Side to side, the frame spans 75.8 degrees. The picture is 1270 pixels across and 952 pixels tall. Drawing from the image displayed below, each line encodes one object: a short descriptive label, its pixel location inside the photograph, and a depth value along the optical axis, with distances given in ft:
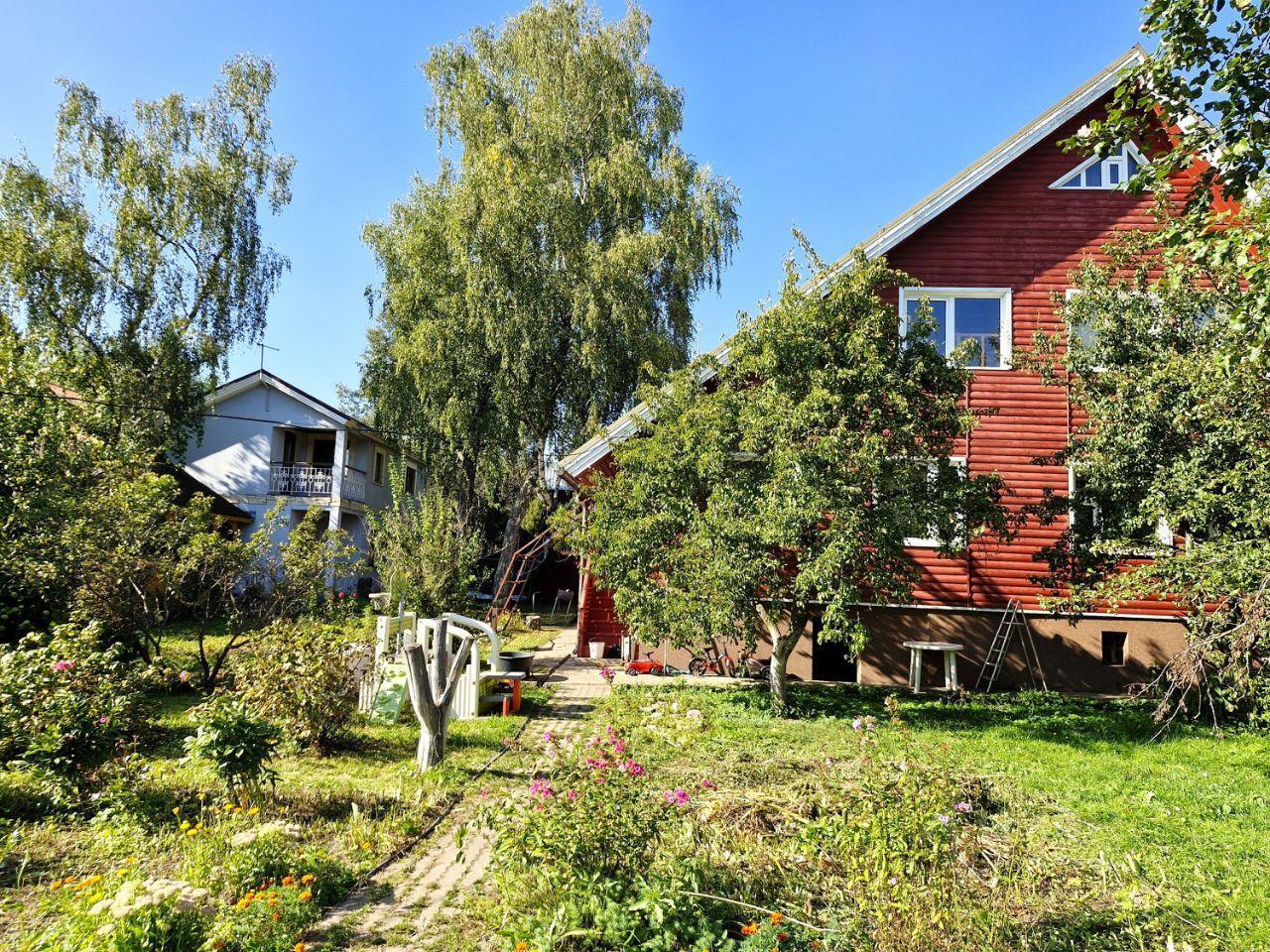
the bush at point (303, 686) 26.18
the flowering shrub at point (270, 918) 13.16
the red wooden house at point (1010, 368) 43.62
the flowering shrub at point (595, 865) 13.39
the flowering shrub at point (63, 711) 20.44
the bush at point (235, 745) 19.75
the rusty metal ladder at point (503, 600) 53.57
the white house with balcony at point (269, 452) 88.99
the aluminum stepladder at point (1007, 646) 42.93
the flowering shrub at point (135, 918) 11.71
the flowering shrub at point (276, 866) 15.35
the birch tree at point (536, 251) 73.46
